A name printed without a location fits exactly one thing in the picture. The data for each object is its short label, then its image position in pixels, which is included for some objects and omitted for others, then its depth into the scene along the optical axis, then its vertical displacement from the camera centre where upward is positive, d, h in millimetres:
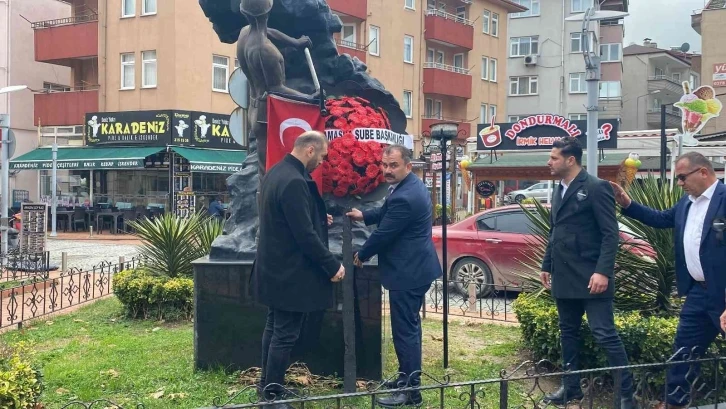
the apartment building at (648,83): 50906 +8908
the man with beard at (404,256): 5020 -345
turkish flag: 5863 +666
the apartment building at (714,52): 36500 +7939
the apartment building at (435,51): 32312 +7610
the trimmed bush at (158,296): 8562 -1081
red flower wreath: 5703 +381
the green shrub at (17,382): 3973 -1006
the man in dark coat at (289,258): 4547 -332
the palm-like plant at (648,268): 5953 -498
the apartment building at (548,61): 44281 +9035
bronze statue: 6113 +1229
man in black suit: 4703 -335
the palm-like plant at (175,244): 9383 -504
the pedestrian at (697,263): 4438 -341
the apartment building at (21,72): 29594 +5516
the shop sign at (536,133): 20547 +2192
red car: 10984 -617
